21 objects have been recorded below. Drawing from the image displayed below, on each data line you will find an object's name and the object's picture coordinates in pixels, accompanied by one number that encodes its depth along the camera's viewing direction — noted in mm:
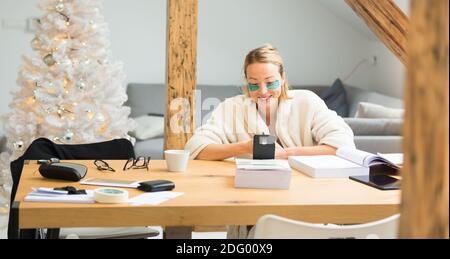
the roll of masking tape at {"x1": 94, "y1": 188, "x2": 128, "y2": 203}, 2094
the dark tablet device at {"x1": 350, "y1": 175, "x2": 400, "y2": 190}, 2432
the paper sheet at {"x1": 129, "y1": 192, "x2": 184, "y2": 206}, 2125
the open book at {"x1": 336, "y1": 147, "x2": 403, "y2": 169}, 2639
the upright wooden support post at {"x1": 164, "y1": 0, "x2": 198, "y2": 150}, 3738
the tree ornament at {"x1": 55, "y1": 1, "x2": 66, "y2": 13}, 4399
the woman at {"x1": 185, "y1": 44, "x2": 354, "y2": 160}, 3062
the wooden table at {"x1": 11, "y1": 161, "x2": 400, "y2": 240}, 2047
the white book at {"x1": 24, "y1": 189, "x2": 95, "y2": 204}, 2100
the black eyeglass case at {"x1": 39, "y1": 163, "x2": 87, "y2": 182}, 2402
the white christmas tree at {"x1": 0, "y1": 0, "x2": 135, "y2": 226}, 4422
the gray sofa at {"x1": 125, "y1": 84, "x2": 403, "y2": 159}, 4715
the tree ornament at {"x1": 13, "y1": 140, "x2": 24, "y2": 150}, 4430
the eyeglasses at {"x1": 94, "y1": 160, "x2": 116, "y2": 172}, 2646
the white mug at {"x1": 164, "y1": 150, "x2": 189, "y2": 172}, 2627
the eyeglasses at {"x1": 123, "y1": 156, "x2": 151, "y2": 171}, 2713
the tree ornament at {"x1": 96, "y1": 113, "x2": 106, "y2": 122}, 4551
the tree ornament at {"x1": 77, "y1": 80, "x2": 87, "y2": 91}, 4473
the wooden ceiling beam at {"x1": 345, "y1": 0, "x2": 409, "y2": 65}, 4066
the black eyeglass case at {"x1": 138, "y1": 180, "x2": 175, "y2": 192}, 2287
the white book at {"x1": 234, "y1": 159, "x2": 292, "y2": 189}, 2355
